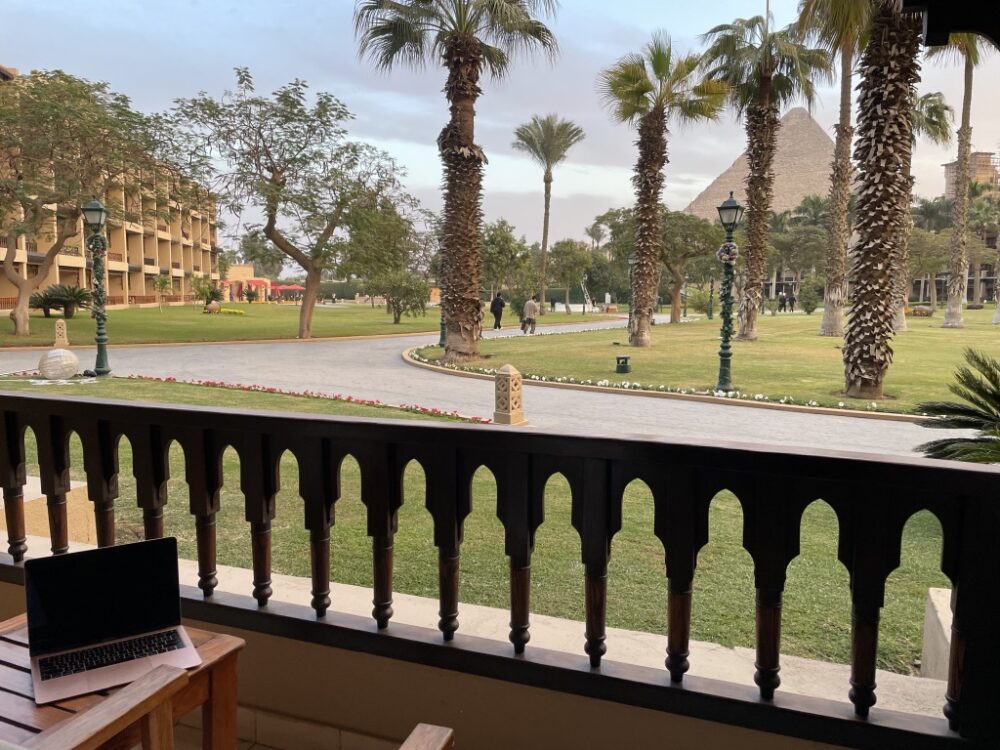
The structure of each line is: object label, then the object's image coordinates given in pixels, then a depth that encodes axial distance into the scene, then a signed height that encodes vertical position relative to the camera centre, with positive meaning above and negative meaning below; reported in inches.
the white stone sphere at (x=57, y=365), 498.3 -43.3
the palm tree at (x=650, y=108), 781.9 +234.5
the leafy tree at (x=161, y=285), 1856.5 +55.2
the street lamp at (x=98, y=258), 549.6 +39.2
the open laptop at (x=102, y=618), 57.9 -27.0
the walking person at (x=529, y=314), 1127.3 -6.1
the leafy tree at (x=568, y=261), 1932.8 +136.3
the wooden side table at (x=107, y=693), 53.8 -31.9
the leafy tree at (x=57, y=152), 800.9 +180.6
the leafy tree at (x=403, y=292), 1295.8 +31.3
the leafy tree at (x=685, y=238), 1342.3 +141.0
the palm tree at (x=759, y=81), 851.4 +291.2
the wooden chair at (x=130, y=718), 44.4 -27.7
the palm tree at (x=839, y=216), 943.7 +132.4
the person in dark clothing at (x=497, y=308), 1254.3 +2.4
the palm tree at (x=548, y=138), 1834.4 +452.2
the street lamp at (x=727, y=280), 519.8 +26.1
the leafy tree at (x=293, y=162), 902.4 +194.2
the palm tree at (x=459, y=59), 606.9 +227.6
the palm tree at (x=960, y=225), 1085.1 +150.4
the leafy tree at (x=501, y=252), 1519.4 +125.0
